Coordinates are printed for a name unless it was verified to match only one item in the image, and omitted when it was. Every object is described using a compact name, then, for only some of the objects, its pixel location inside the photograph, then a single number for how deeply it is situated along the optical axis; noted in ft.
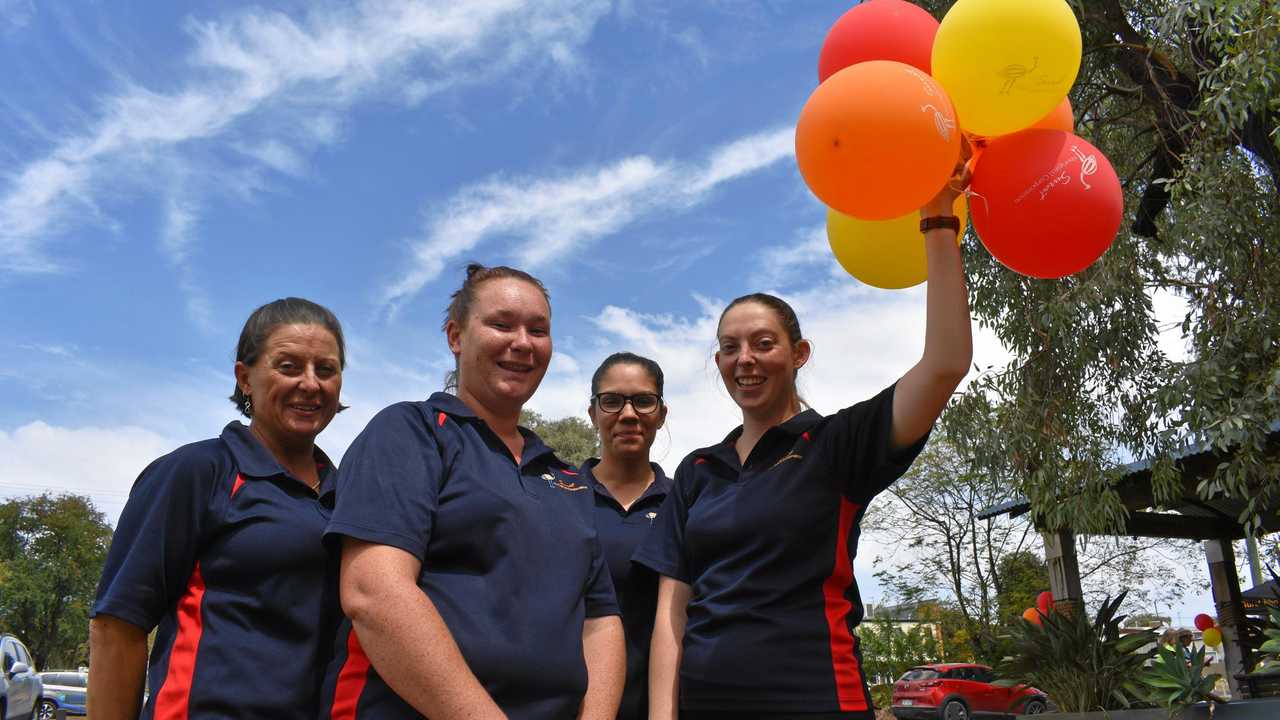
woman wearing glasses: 10.71
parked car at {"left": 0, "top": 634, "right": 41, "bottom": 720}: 36.96
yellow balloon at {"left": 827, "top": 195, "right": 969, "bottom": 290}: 9.11
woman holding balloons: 7.43
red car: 54.85
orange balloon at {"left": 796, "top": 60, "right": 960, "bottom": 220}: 7.36
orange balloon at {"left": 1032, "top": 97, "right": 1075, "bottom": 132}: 8.73
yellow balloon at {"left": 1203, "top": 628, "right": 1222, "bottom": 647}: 47.57
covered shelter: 39.78
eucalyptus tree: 22.58
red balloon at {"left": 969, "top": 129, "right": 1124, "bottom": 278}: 7.91
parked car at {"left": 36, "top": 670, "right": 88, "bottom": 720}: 55.57
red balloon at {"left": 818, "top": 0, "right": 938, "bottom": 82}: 9.12
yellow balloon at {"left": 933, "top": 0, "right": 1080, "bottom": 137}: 8.14
